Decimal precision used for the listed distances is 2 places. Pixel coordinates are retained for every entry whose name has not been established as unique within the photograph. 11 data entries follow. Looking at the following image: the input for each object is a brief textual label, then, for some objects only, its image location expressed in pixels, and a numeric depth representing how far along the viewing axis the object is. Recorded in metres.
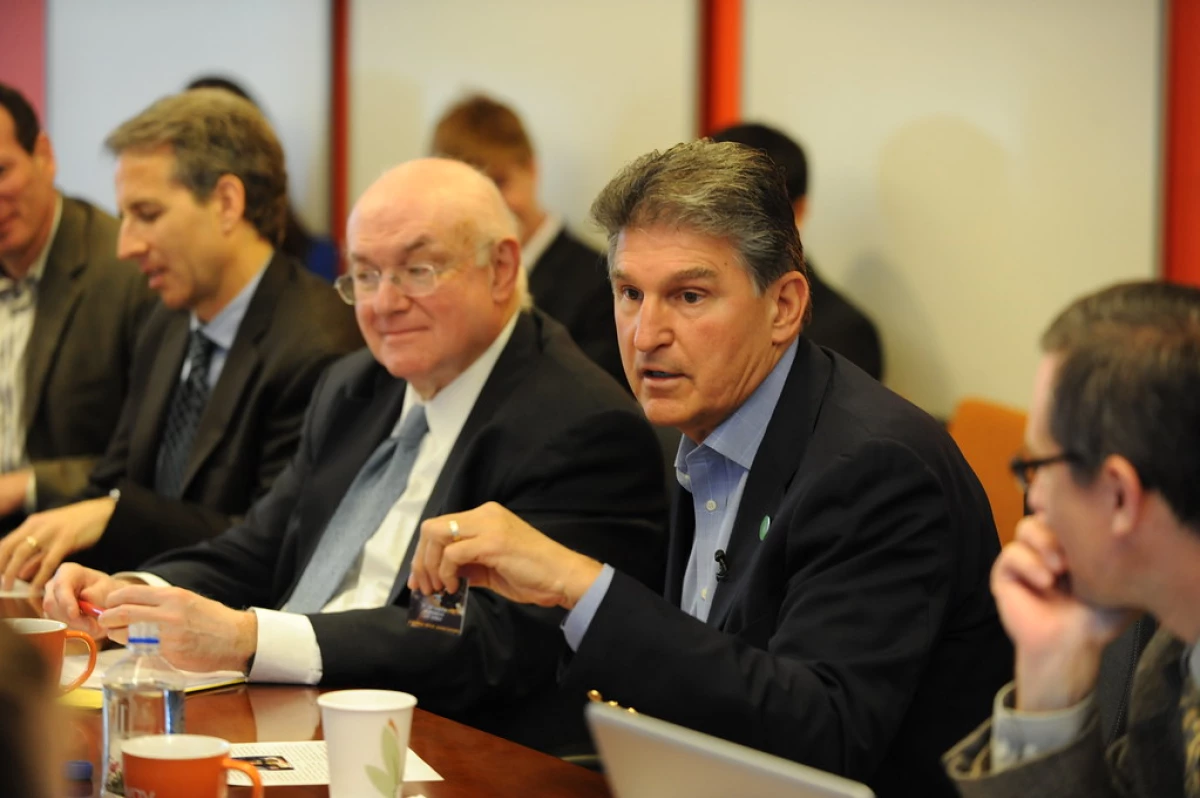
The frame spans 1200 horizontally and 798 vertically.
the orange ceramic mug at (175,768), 5.71
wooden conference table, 5.92
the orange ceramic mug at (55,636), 6.11
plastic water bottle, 5.87
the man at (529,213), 10.91
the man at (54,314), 9.20
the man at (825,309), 9.09
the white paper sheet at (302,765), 5.92
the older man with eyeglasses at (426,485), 6.43
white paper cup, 5.80
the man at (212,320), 7.61
